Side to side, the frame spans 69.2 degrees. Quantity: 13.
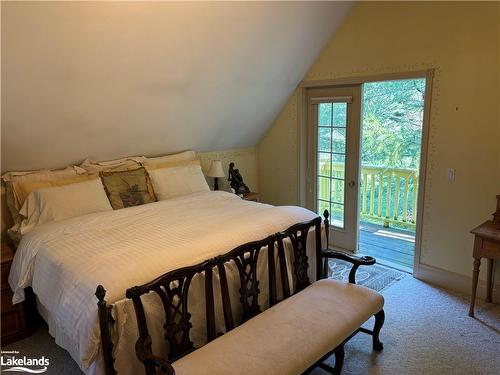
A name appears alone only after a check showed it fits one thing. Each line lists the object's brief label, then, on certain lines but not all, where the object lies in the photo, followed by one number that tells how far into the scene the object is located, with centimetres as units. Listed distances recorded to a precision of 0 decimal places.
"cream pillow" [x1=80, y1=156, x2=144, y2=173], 340
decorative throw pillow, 325
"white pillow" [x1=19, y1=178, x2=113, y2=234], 284
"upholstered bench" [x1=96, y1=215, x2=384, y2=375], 173
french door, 383
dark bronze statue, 440
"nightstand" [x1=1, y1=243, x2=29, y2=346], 261
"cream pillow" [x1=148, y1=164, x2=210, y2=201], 354
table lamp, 417
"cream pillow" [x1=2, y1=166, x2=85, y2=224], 293
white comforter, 188
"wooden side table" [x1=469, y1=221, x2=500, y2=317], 260
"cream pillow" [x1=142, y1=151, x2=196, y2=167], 373
